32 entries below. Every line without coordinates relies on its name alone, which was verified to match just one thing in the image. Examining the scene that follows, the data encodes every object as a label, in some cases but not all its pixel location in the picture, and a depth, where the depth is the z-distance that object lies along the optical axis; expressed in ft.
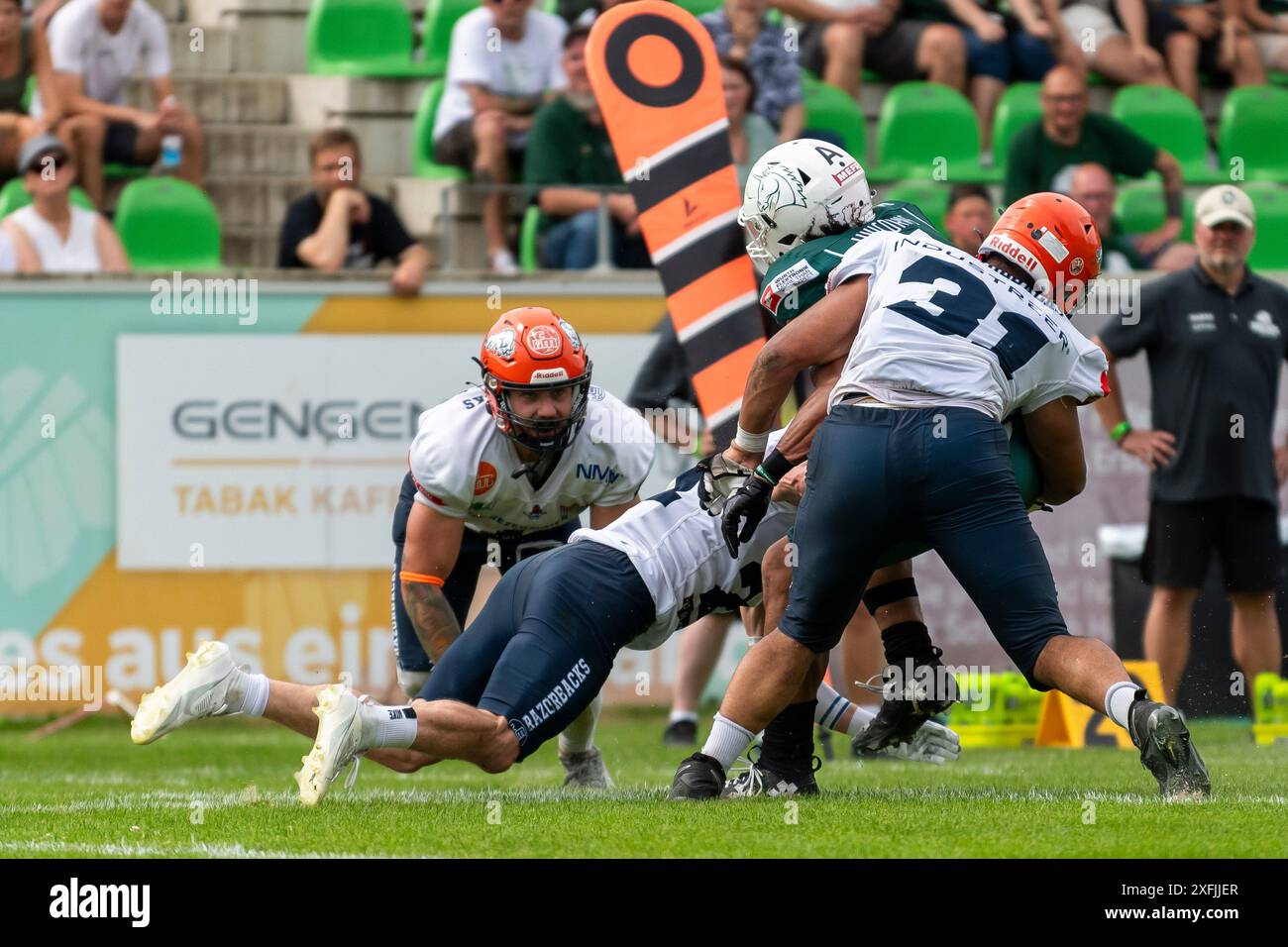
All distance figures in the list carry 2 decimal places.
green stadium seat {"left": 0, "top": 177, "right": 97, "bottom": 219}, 37.73
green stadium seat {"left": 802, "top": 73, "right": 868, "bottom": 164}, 42.16
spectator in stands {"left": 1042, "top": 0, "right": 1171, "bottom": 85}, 45.34
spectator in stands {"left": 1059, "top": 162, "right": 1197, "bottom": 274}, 37.86
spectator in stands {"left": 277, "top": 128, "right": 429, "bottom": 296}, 37.32
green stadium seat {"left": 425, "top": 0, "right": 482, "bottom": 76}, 44.19
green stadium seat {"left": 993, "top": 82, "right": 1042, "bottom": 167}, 43.14
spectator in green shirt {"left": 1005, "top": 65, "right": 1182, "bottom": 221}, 38.42
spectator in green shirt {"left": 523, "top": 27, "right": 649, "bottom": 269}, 37.01
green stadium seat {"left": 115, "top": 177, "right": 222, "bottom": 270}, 38.37
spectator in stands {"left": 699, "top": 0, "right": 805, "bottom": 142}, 39.34
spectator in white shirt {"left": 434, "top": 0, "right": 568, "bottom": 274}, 39.52
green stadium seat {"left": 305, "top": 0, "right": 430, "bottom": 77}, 44.68
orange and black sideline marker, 30.83
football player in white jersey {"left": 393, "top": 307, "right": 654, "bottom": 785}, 21.63
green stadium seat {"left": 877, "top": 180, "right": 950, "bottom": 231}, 36.76
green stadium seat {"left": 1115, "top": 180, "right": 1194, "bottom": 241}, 38.09
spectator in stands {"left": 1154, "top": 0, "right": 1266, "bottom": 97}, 45.96
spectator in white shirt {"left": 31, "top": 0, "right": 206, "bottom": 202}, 39.86
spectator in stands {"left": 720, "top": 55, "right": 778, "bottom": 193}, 36.88
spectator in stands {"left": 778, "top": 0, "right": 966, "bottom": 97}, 43.96
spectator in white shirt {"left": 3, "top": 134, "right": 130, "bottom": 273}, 36.14
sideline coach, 31.71
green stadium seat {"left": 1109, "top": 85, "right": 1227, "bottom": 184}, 44.01
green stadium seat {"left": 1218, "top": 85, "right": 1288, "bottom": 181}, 44.73
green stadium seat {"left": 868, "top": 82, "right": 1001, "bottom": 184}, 43.37
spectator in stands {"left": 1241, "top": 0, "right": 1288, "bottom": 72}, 47.01
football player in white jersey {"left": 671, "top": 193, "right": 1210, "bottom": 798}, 18.43
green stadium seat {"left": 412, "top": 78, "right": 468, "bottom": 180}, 41.96
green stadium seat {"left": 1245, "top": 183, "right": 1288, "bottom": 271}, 39.37
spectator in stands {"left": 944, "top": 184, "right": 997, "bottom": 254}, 35.42
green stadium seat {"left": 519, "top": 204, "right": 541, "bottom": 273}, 37.40
